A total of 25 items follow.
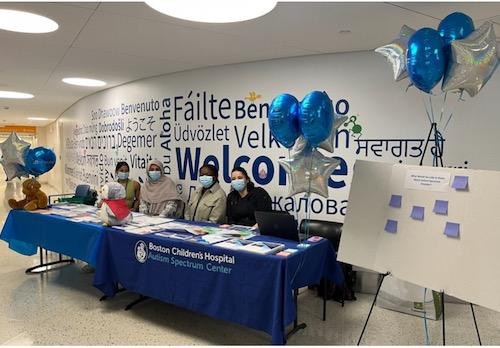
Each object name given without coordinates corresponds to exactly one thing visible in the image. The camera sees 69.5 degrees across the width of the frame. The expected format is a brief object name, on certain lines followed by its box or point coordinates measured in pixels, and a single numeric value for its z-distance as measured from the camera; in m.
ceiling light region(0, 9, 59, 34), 2.84
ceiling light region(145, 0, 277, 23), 2.51
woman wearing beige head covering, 4.38
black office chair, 3.47
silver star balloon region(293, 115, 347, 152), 2.43
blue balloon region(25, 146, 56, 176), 4.17
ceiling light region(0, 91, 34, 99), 7.01
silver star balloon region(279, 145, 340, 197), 2.51
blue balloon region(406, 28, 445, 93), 2.03
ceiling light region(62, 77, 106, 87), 5.60
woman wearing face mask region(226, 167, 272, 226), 3.68
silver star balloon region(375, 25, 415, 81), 2.23
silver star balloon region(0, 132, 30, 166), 4.20
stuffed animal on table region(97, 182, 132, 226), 3.21
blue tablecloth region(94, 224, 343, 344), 2.32
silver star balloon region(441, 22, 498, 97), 1.96
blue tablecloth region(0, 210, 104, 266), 3.22
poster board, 1.82
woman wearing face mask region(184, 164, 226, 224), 3.86
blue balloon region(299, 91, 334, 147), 2.26
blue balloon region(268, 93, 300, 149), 2.42
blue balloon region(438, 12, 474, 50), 2.08
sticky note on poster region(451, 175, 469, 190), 1.93
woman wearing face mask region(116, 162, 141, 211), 4.59
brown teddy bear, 3.98
